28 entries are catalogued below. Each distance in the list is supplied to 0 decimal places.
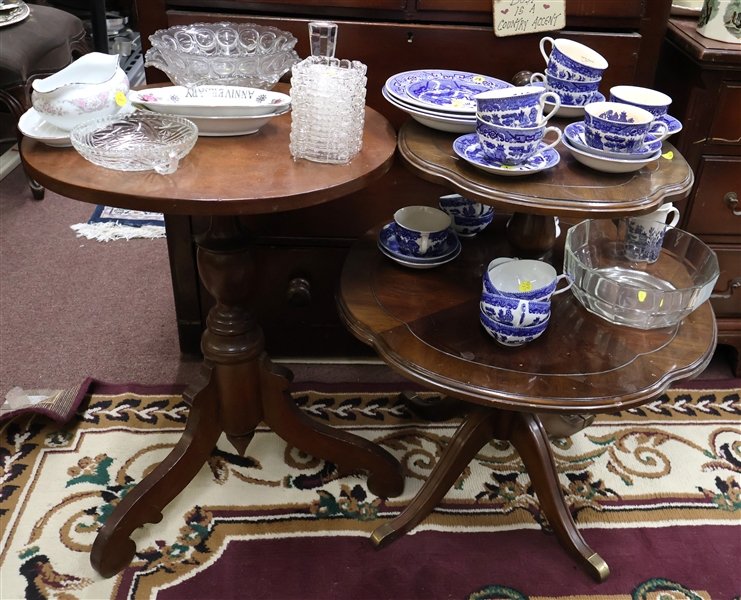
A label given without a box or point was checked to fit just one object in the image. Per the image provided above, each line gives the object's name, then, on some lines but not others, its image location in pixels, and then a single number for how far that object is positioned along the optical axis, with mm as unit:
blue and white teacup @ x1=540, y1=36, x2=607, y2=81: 1045
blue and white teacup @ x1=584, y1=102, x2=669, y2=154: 923
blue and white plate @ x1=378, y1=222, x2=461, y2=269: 1189
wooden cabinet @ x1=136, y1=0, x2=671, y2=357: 1217
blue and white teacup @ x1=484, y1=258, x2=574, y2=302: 1098
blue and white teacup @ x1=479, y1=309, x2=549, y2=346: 1013
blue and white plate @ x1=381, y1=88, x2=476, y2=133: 1039
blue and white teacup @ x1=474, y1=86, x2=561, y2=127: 912
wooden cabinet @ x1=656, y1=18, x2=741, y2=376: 1309
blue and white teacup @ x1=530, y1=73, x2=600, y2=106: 1062
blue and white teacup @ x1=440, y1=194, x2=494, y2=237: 1274
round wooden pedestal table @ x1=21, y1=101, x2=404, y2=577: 835
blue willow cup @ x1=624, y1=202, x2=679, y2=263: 1192
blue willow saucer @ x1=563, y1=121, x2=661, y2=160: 948
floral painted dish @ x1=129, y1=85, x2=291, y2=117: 950
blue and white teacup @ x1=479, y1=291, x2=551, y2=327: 990
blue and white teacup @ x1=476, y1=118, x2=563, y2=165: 915
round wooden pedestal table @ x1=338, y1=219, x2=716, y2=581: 959
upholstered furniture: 2018
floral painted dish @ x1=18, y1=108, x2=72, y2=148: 912
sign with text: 1200
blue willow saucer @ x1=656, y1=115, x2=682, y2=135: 1021
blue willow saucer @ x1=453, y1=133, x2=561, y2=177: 928
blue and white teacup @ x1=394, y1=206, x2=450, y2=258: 1181
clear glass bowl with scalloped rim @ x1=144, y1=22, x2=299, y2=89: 1087
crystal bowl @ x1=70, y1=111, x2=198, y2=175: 874
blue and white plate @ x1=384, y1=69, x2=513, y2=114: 1120
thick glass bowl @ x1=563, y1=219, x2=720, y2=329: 1064
